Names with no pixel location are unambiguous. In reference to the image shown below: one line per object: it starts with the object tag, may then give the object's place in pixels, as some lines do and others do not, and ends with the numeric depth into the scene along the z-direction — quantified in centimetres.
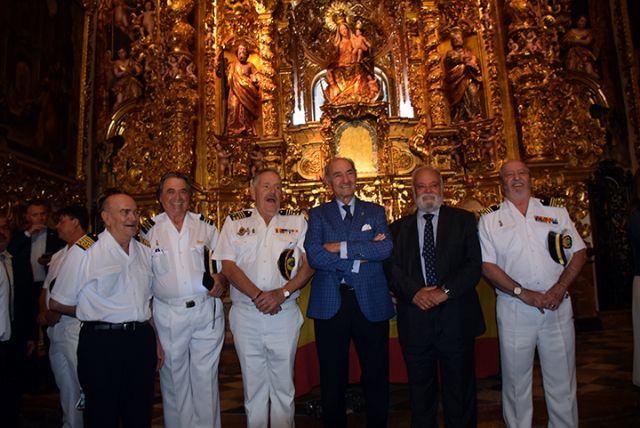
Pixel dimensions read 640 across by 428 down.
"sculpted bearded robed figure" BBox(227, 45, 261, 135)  906
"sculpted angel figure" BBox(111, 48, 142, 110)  909
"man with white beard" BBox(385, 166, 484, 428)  298
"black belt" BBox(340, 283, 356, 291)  313
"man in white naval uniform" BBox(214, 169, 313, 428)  317
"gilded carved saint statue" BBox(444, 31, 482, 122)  901
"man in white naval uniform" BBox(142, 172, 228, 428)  317
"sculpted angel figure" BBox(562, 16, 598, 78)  909
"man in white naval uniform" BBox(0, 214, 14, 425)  316
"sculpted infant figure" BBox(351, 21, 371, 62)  942
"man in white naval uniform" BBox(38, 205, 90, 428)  349
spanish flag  412
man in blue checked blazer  304
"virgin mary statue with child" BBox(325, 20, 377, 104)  934
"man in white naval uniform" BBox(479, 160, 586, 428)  305
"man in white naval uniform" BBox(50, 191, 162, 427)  262
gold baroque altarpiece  846
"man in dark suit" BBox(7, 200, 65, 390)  426
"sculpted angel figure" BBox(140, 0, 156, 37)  919
